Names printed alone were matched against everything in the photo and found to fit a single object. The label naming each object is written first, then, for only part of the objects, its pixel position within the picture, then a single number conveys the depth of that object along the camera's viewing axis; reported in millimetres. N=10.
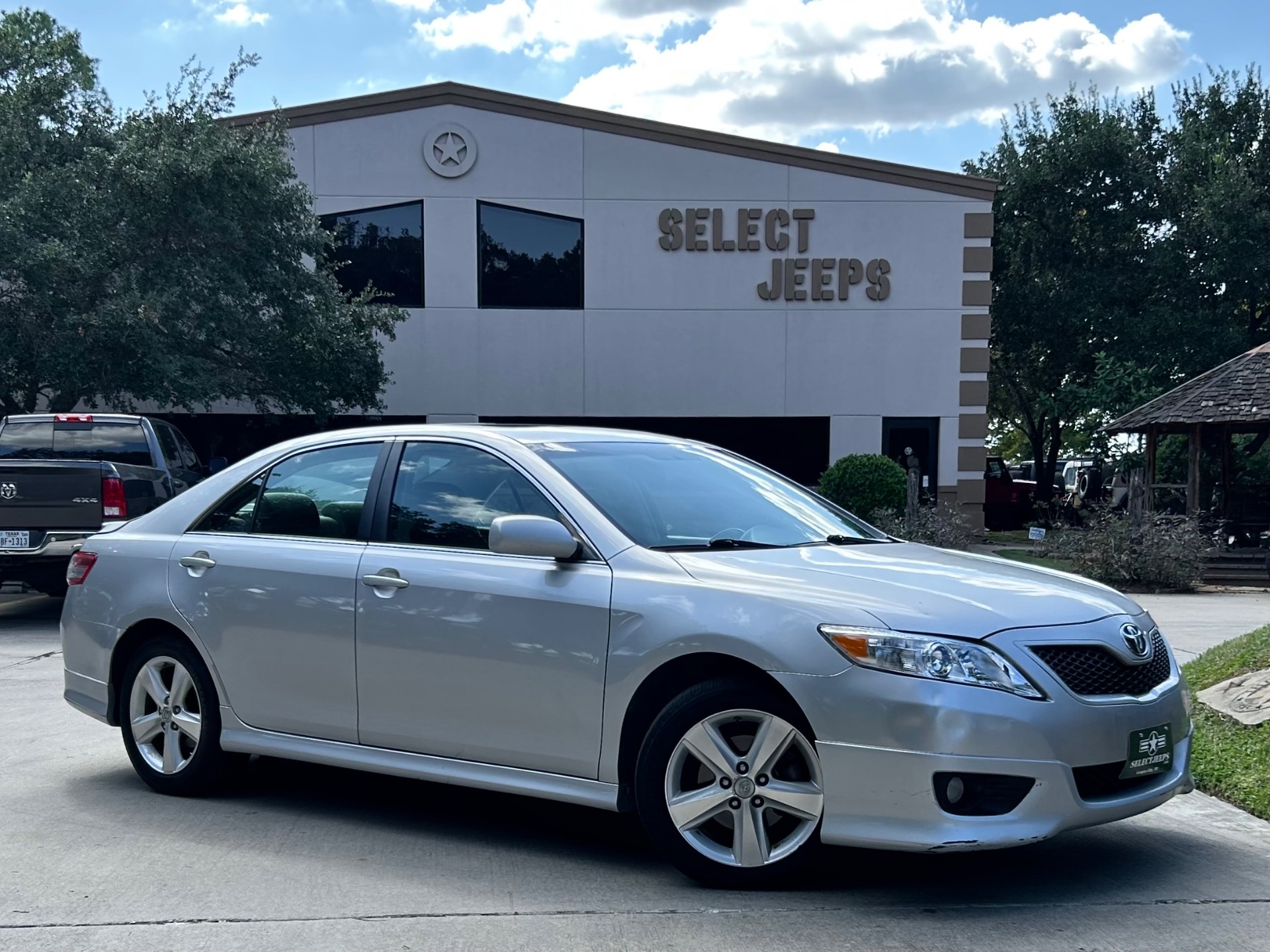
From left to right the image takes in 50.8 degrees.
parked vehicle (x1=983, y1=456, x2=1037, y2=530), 32688
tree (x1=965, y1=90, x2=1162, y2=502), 32094
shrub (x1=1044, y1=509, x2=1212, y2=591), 16938
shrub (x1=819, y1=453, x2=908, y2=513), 19750
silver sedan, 4262
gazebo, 20203
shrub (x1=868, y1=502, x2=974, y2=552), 18422
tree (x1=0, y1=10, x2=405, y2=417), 17469
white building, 24172
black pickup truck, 11703
